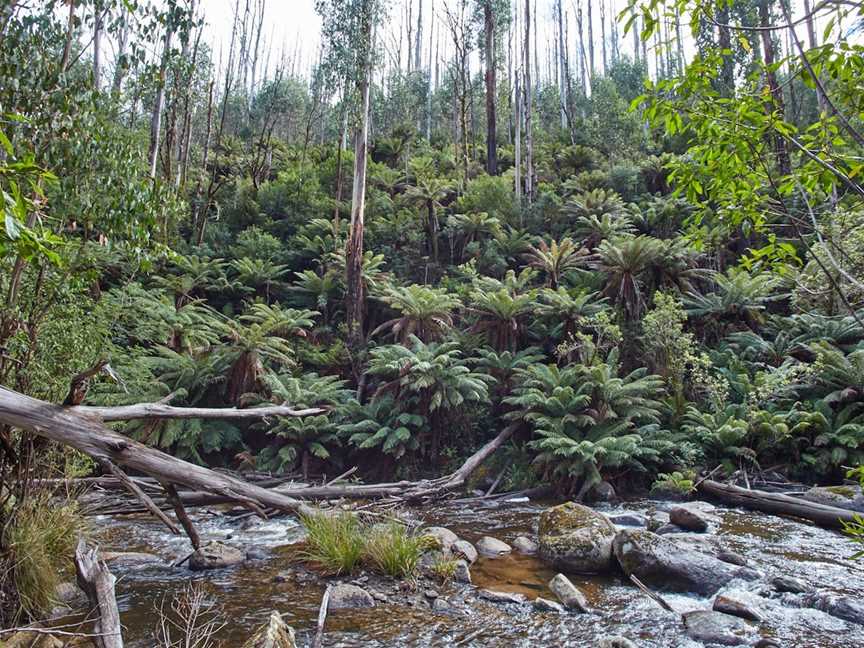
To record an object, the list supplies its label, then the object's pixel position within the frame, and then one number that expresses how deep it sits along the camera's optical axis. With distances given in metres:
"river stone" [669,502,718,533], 6.45
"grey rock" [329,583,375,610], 4.54
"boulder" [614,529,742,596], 4.83
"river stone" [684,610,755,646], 3.95
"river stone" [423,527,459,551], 5.79
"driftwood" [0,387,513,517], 3.40
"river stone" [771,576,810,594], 4.75
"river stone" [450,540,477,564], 5.69
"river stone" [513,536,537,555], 5.98
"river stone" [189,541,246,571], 5.36
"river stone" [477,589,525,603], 4.71
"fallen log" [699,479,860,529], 6.41
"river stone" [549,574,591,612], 4.56
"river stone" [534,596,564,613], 4.53
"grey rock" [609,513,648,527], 6.84
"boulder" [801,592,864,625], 4.23
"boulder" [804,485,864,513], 6.94
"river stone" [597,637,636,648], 3.76
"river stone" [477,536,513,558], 5.95
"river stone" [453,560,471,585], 5.16
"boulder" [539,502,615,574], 5.34
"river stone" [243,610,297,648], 2.89
